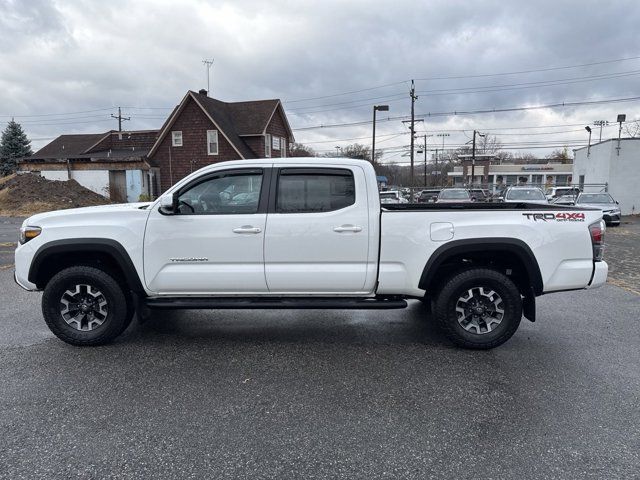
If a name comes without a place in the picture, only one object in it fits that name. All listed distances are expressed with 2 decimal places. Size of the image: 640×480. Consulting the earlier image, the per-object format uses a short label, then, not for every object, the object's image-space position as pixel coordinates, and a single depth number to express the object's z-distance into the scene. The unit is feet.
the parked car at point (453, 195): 77.00
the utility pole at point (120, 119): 189.06
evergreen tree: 153.07
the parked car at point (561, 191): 90.63
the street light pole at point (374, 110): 105.64
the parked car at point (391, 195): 98.19
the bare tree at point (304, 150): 228.63
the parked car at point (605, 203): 62.95
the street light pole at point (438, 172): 246.08
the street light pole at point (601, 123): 187.73
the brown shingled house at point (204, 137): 101.81
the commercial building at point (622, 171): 81.51
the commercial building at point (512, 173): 286.25
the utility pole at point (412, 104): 132.05
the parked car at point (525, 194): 64.03
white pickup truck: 14.75
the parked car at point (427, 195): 116.59
